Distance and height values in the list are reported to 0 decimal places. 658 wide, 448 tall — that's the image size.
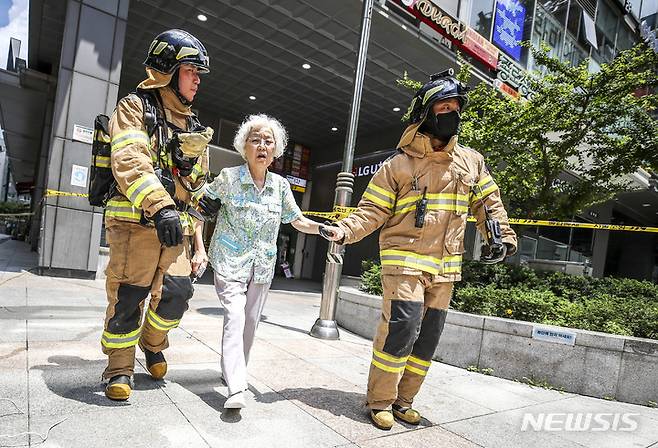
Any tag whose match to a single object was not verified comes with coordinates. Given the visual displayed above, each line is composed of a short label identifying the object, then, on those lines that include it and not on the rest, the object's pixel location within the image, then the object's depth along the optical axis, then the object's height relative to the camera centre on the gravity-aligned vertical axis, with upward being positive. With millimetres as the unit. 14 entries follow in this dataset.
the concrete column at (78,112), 7375 +1397
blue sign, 11595 +6152
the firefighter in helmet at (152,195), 2357 +35
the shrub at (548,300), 4434 -576
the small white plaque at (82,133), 7520 +1052
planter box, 4004 -1047
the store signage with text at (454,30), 8922 +4711
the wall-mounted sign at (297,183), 17498 +1517
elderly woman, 2703 -116
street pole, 5438 -284
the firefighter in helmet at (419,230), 2736 +32
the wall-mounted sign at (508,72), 11088 +4594
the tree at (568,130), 6320 +1916
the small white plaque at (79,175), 7574 +301
